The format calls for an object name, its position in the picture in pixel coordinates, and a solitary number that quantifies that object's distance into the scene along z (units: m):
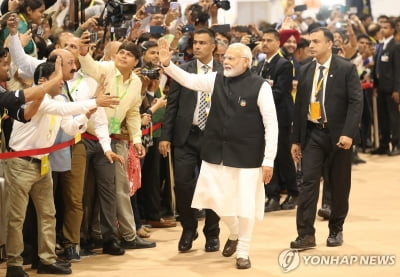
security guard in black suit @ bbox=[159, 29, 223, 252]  12.39
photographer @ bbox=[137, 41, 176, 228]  13.73
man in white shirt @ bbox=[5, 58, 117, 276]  10.65
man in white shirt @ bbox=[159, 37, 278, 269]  11.34
